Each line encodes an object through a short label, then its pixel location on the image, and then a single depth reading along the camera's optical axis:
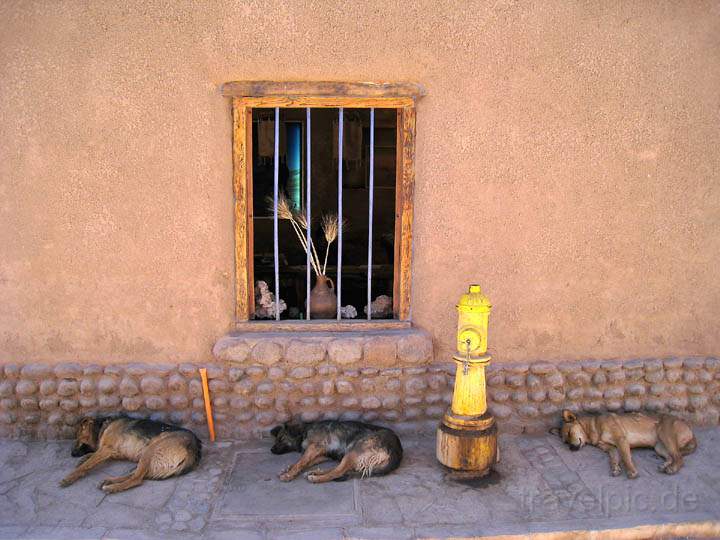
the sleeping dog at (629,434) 4.29
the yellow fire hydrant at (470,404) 3.95
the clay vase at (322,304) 4.76
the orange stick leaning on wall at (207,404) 4.47
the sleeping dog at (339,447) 4.00
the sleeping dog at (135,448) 3.92
